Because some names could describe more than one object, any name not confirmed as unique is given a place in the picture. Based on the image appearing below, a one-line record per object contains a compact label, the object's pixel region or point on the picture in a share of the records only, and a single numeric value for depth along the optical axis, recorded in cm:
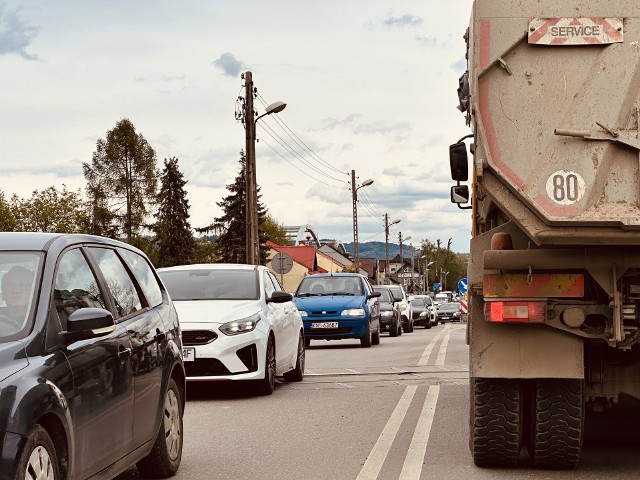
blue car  2428
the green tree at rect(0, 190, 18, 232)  8394
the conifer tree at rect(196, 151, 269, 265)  9488
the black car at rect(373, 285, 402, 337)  3384
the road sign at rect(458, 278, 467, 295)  4716
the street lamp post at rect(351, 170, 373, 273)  6888
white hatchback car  1288
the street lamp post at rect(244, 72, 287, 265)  3322
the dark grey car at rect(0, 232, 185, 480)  502
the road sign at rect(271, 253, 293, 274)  3409
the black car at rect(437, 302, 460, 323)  7300
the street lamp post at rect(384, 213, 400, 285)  9694
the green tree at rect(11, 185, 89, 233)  8738
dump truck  717
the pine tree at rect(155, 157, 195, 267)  9744
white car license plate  1284
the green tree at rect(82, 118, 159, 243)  9038
